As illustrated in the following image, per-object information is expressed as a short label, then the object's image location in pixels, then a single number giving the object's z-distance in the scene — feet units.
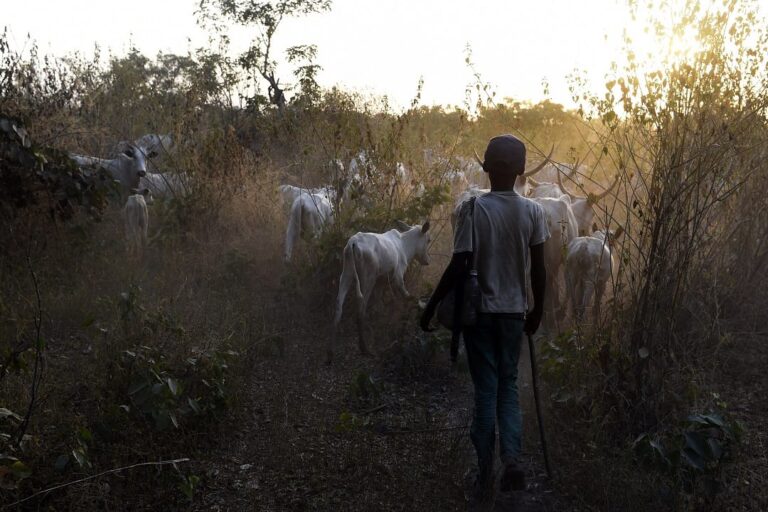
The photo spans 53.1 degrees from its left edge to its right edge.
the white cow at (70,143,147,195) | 33.91
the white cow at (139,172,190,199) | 34.81
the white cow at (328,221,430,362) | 23.02
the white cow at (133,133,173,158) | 39.72
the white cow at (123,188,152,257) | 30.65
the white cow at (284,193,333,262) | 29.53
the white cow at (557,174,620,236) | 28.35
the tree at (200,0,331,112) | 56.80
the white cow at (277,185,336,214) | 30.89
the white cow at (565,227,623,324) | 21.90
